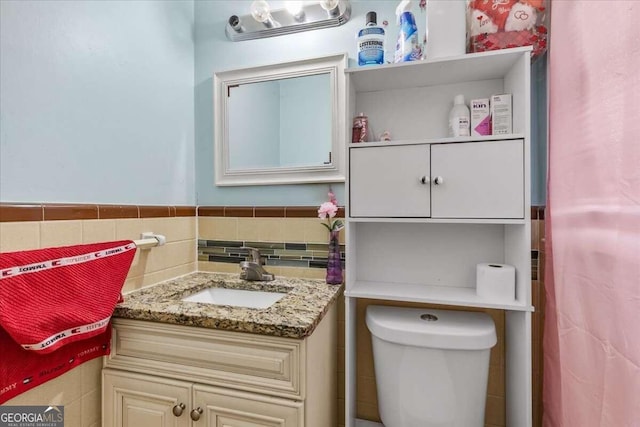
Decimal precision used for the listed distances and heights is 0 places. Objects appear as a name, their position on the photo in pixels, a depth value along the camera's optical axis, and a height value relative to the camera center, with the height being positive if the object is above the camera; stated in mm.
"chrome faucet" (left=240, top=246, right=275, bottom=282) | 1304 -244
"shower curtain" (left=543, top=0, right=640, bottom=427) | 623 -9
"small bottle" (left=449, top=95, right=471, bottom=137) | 1091 +339
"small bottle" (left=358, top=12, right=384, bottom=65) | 1096 +599
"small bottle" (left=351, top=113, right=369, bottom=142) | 1164 +319
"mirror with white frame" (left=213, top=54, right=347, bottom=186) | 1309 +408
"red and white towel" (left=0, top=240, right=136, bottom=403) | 712 -242
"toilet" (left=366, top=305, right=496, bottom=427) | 984 -519
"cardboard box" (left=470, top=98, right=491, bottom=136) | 1084 +336
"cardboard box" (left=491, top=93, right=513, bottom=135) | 1039 +335
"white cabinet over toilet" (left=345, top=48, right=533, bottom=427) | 955 +47
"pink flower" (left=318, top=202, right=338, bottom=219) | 1199 +9
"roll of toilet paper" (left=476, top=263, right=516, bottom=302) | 996 -233
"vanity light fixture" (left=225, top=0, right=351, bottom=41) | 1278 +850
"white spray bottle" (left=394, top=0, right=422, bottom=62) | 1075 +613
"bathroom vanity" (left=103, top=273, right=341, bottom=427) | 830 -447
